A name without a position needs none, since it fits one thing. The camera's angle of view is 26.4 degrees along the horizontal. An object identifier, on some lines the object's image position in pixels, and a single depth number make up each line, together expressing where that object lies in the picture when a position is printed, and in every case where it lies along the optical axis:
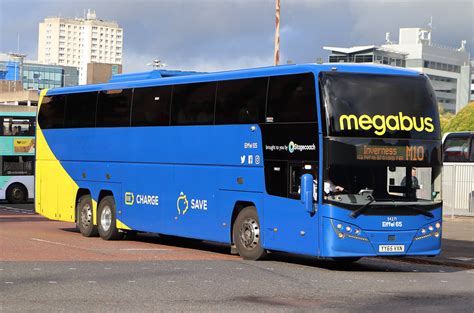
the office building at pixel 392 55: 174.77
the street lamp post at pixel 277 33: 38.03
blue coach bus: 17.80
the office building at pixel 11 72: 155.38
